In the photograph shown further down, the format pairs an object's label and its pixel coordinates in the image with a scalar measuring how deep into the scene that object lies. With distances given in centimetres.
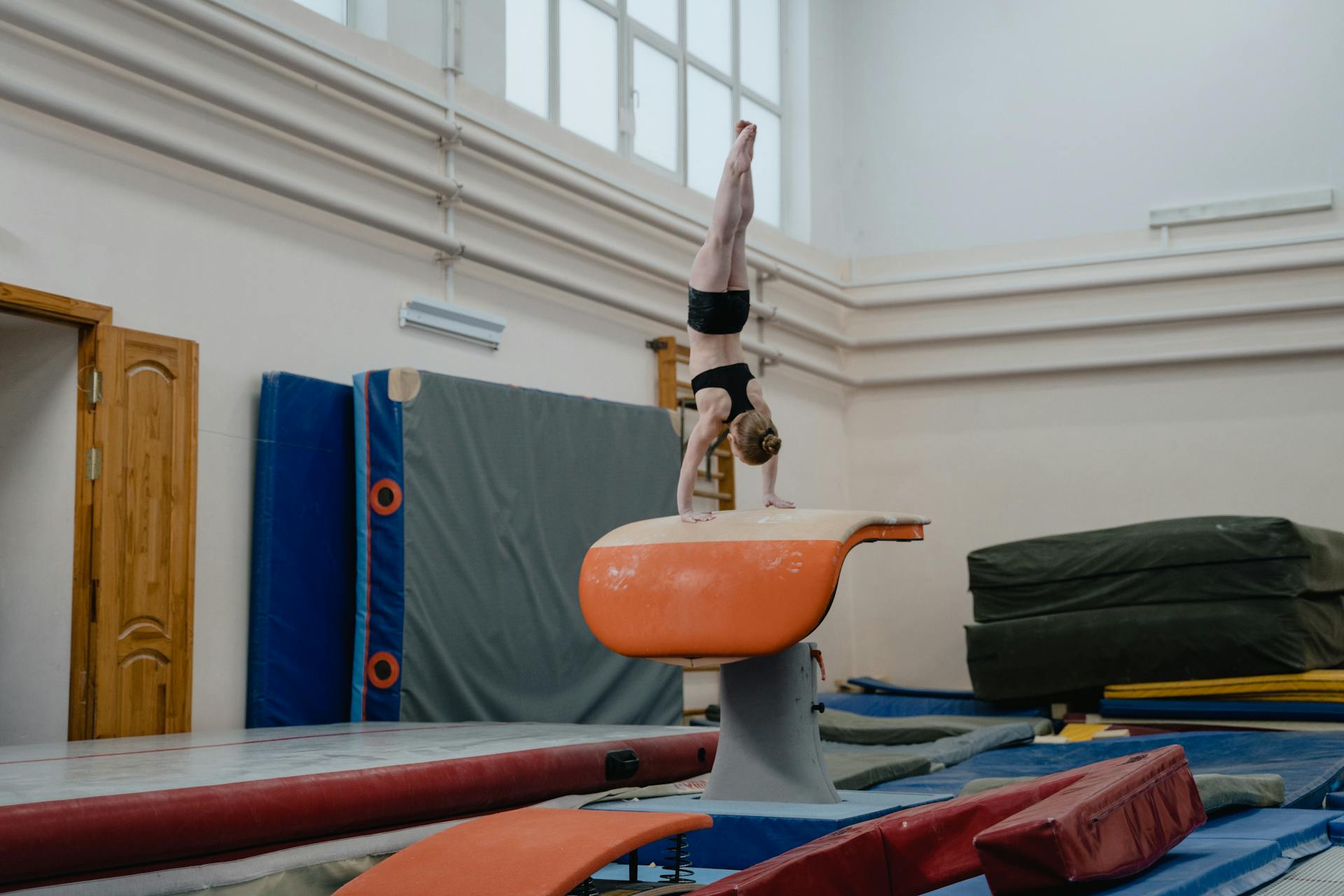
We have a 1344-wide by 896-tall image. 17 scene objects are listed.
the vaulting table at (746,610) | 373
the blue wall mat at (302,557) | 525
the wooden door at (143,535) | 467
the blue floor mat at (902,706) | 794
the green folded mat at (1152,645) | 673
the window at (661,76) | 739
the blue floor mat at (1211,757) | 478
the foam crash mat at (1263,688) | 649
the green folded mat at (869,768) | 489
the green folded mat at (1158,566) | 690
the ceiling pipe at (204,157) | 457
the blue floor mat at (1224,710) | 647
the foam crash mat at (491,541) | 548
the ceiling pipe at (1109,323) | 838
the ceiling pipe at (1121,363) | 842
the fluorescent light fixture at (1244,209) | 843
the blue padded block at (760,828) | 343
